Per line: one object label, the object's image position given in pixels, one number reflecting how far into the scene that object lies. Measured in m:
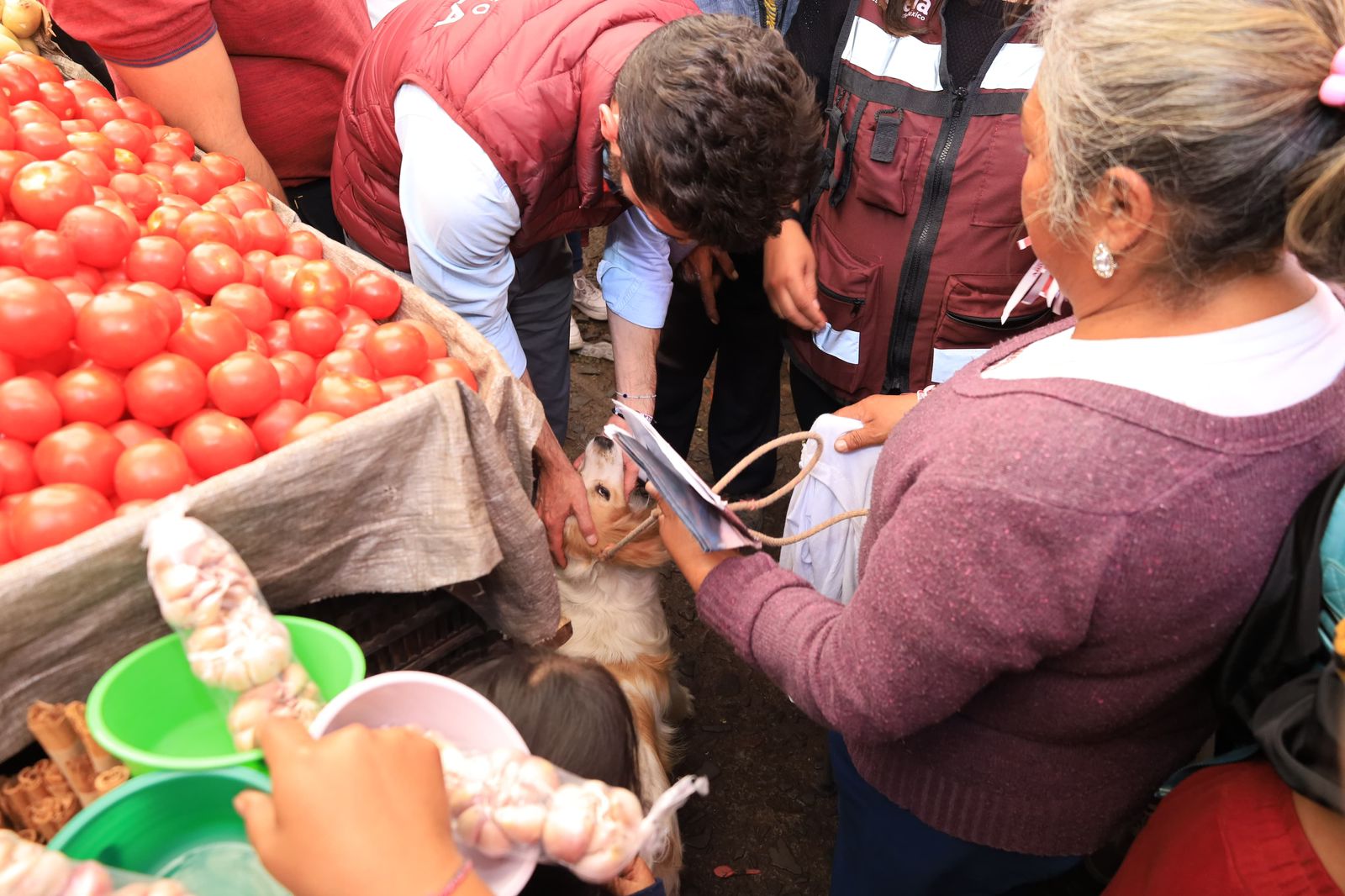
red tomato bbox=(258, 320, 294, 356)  1.47
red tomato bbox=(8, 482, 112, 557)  1.04
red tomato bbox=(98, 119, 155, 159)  1.85
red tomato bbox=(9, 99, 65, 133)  1.73
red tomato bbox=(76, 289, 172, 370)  1.23
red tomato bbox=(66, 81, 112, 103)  2.00
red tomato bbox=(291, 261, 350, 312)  1.52
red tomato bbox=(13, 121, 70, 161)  1.68
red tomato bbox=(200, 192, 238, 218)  1.72
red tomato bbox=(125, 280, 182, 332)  1.31
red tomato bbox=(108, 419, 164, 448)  1.21
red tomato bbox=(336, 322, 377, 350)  1.47
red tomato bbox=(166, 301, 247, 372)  1.32
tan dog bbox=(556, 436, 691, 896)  2.48
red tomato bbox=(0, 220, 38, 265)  1.37
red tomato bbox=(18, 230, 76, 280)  1.34
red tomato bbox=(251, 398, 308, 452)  1.27
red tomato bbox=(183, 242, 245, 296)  1.48
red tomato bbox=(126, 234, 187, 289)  1.44
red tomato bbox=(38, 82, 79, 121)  1.92
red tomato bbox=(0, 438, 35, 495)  1.12
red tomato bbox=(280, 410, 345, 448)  1.22
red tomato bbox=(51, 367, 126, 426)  1.20
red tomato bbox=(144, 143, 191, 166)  1.88
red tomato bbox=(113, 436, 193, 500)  1.12
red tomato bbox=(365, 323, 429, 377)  1.43
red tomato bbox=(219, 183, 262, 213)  1.78
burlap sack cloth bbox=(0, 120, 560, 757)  0.99
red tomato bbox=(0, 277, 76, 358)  1.18
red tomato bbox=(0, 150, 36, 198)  1.51
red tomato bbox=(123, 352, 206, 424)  1.22
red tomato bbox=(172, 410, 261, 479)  1.20
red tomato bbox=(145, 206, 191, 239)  1.57
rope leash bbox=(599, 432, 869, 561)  1.55
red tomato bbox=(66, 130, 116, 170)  1.71
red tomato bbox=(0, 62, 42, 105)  1.85
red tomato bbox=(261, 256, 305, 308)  1.55
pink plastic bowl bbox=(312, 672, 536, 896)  0.90
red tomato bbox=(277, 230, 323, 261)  1.72
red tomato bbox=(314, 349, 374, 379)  1.40
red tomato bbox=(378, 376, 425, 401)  1.36
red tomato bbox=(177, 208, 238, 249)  1.55
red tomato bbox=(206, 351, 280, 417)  1.26
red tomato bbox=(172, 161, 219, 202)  1.80
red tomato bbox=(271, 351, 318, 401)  1.37
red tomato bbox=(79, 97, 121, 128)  1.92
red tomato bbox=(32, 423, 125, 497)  1.13
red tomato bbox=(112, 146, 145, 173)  1.76
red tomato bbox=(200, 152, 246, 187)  1.91
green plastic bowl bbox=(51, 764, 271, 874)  0.86
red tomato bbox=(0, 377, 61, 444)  1.15
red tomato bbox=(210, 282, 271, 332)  1.45
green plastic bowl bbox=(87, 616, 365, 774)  0.97
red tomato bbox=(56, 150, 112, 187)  1.61
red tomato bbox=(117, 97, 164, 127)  1.99
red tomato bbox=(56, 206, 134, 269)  1.40
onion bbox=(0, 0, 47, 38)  2.16
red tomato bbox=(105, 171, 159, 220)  1.63
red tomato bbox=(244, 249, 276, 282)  1.59
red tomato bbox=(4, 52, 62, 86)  1.98
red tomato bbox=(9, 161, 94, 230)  1.45
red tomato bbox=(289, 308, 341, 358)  1.46
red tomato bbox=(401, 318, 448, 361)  1.52
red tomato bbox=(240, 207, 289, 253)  1.69
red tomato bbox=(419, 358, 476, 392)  1.44
